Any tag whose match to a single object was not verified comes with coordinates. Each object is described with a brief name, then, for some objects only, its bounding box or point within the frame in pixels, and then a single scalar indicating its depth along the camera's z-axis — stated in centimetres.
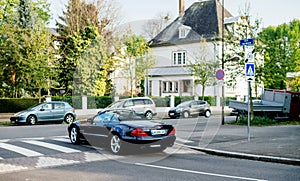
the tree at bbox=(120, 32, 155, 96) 4497
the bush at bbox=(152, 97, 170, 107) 4318
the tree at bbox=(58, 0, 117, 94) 4188
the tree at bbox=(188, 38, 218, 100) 4303
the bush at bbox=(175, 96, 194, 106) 4459
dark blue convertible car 1150
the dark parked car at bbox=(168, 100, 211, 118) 3256
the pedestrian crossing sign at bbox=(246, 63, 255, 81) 1456
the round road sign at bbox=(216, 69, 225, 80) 2248
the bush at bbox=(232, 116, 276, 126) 2260
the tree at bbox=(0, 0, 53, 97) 3447
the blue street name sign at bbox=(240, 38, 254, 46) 1473
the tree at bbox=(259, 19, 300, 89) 2264
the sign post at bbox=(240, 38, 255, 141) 1456
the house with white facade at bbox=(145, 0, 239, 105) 4997
